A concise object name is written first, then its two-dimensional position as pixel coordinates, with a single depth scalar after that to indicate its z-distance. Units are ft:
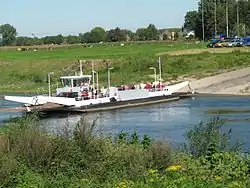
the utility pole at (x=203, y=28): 500.74
